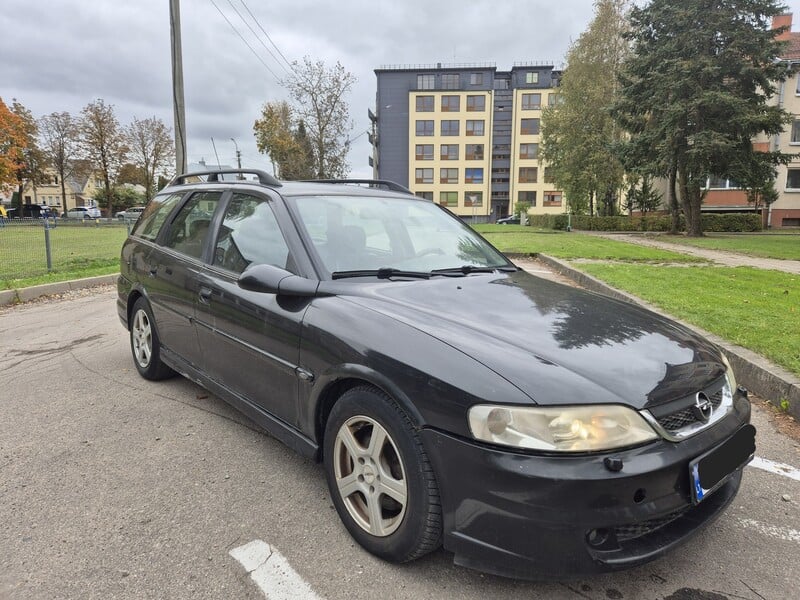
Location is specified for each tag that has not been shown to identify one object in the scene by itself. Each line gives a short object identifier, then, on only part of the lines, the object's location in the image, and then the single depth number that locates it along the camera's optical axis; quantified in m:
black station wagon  1.81
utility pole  12.25
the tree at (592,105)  32.81
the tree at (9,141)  37.20
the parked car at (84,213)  59.09
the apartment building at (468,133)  67.88
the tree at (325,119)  31.34
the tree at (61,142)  55.66
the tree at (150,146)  57.09
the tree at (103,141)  53.31
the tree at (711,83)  22.23
